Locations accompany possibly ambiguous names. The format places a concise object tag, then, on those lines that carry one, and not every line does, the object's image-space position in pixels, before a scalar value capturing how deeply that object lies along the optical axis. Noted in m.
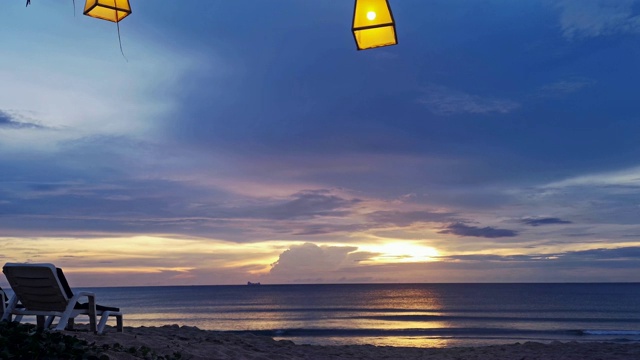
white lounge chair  6.81
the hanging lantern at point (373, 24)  3.26
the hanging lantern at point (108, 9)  3.55
